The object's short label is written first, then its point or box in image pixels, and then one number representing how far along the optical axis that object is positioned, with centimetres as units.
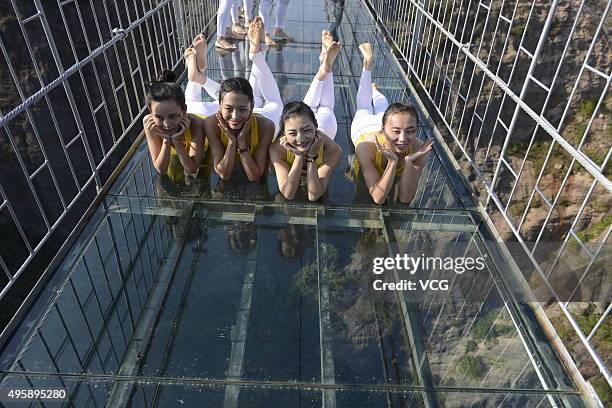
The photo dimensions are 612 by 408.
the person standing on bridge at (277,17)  510
